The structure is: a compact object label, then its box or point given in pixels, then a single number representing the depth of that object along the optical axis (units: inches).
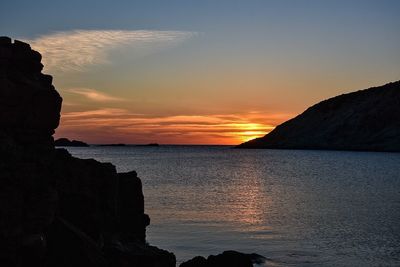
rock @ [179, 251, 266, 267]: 983.0
